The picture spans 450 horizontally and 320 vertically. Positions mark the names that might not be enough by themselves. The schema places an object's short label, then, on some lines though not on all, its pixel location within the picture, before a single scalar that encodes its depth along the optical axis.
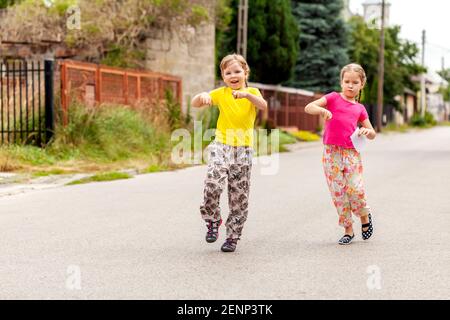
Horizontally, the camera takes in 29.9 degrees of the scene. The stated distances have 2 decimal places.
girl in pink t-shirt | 6.66
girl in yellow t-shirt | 6.34
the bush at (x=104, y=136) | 15.42
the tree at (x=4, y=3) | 28.08
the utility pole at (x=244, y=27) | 27.40
